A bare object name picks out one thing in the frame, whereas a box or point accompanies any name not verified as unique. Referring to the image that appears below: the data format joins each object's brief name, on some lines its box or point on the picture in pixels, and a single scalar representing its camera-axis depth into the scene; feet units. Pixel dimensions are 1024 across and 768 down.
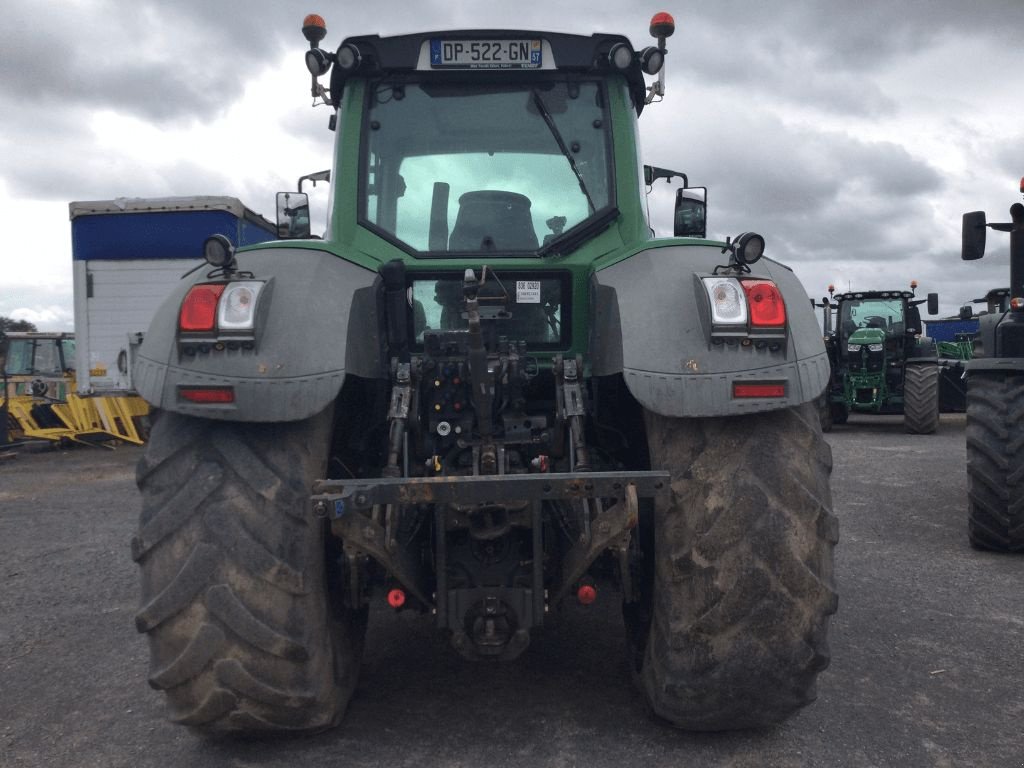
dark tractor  19.15
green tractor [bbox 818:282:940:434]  55.01
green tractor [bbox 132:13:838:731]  8.89
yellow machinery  48.65
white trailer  42.75
